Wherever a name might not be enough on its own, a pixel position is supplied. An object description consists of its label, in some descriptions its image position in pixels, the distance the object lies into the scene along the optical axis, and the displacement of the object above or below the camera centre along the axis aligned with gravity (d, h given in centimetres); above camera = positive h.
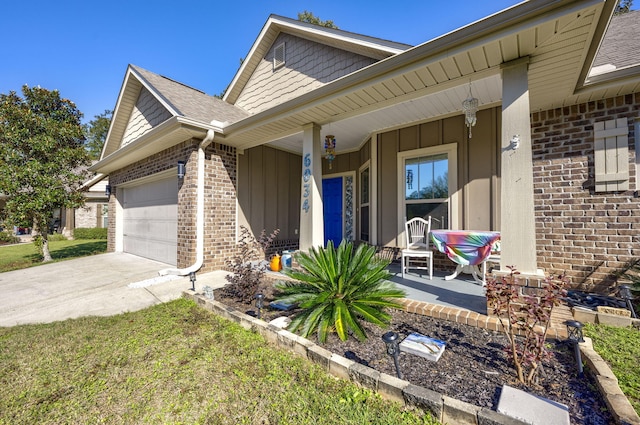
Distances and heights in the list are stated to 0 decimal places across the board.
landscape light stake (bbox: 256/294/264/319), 318 -100
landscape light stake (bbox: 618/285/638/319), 275 -84
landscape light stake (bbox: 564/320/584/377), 195 -92
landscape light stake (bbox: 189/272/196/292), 421 -98
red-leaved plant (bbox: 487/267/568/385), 182 -74
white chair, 458 -40
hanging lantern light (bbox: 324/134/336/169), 562 +148
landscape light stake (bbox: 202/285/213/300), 385 -109
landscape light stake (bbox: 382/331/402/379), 179 -86
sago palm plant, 260 -84
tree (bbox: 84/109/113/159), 2645 +839
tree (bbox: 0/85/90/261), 774 +150
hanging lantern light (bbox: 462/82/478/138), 326 +129
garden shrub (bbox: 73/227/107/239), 1553 -98
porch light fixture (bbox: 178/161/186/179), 566 +96
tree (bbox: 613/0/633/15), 1325 +1035
